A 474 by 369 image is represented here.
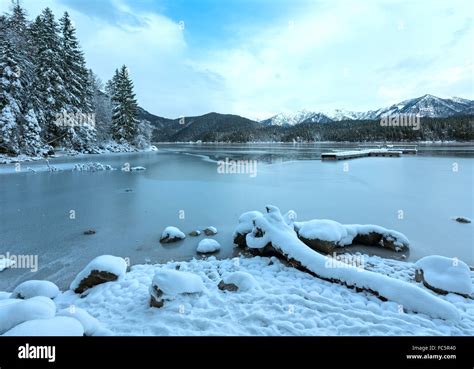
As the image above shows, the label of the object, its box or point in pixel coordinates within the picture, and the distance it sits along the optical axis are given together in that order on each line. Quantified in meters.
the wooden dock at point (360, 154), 43.87
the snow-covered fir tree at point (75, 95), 40.59
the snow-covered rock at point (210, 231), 9.34
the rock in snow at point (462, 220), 10.73
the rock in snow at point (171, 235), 8.55
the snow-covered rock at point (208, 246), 7.77
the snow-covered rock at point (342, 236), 7.41
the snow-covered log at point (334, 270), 4.37
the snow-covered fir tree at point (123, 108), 57.12
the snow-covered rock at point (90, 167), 26.20
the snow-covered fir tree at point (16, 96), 28.25
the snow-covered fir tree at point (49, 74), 37.44
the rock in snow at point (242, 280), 5.21
